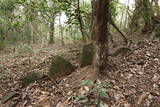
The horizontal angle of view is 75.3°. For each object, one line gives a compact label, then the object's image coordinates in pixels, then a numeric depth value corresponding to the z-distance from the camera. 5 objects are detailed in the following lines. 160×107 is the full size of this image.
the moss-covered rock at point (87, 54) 2.28
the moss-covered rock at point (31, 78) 2.34
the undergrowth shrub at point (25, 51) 4.22
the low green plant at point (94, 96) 1.62
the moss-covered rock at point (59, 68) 2.35
